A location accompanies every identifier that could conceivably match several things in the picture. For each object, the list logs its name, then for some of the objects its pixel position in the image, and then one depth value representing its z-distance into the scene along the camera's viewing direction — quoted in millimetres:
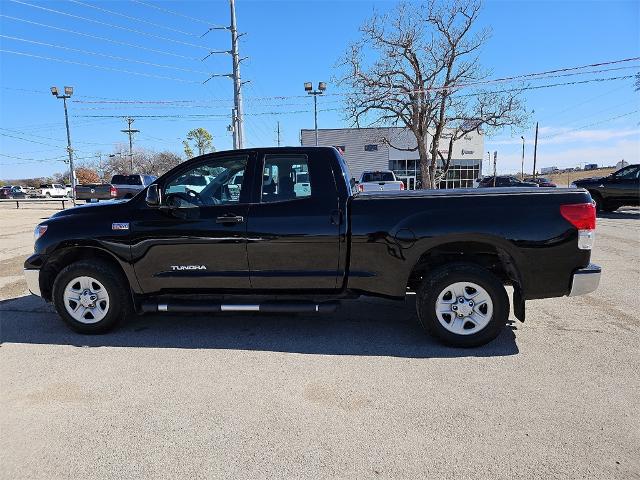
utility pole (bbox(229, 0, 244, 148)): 22234
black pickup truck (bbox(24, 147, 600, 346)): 4129
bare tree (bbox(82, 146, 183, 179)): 89750
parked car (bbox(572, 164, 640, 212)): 16453
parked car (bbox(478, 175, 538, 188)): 33781
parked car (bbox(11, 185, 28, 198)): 58344
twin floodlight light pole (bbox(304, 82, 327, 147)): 26031
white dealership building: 48688
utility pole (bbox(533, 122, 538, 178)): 55312
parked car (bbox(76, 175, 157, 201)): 22172
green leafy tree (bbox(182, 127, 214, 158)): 77188
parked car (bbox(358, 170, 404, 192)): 18516
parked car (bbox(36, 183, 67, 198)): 62144
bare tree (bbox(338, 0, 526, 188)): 33656
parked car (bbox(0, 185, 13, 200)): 59325
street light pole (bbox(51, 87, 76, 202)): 30212
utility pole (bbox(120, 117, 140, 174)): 68162
